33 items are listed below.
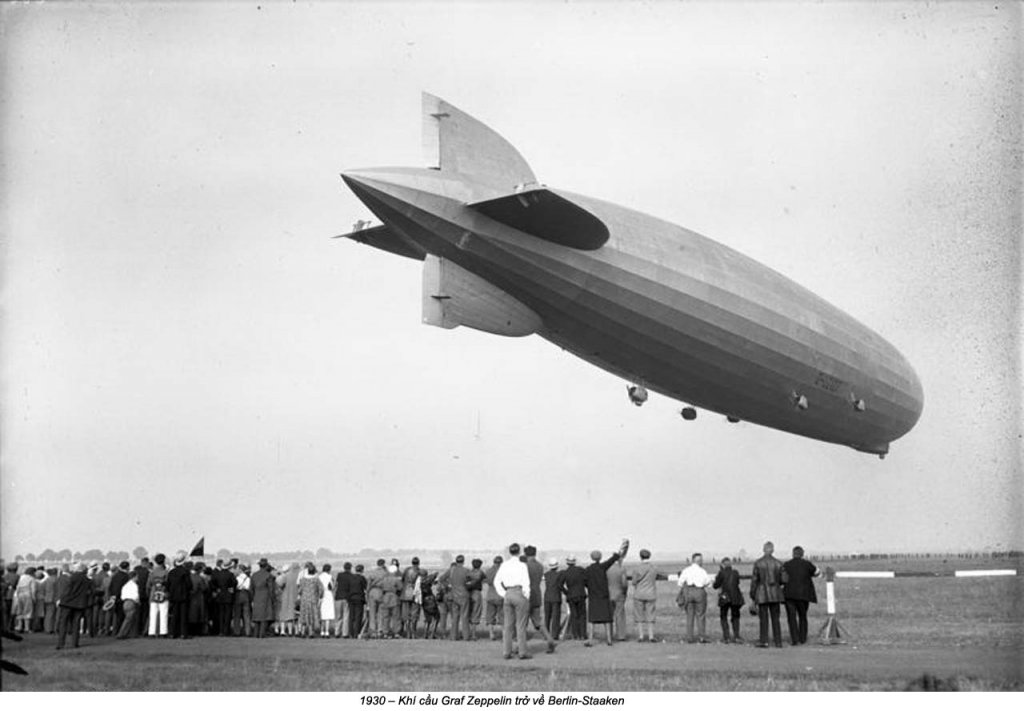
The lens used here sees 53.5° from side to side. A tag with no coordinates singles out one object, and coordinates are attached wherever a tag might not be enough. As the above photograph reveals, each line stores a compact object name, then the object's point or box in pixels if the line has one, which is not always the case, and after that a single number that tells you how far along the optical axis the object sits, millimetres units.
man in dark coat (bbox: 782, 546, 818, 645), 19828
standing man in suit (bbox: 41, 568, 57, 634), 24406
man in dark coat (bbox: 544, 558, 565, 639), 21203
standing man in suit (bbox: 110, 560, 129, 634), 22875
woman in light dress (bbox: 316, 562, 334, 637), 23688
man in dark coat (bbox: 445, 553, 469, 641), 21906
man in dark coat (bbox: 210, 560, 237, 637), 23266
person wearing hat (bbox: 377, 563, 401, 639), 23109
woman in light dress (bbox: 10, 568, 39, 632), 25328
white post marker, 20078
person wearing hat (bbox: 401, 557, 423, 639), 23156
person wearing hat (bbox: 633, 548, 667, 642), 21266
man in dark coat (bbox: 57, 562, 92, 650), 20812
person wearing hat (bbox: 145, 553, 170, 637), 22516
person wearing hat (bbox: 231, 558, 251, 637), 23609
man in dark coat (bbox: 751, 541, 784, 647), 19781
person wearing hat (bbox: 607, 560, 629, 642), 20859
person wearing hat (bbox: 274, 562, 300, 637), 24047
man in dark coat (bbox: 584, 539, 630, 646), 19844
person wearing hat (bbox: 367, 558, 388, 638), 23172
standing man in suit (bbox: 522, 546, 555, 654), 20297
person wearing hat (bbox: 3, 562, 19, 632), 23969
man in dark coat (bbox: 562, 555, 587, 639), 20484
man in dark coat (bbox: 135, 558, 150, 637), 22734
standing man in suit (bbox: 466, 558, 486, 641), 21938
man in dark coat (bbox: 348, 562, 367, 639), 23344
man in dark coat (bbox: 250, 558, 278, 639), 23109
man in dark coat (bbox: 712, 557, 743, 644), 20672
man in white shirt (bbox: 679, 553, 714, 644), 21016
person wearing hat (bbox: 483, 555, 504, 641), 21497
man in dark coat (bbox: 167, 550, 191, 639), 22375
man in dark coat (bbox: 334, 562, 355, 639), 23281
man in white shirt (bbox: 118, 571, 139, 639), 22578
